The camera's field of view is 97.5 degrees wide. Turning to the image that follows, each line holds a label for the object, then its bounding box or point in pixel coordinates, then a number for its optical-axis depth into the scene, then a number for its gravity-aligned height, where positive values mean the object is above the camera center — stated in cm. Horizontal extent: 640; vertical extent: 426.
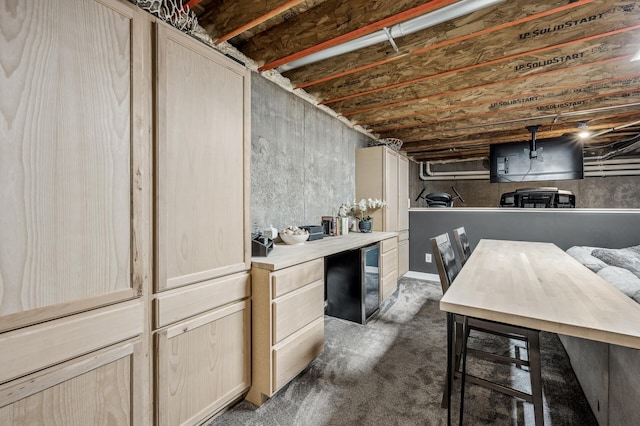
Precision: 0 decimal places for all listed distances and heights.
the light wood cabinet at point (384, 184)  393 +40
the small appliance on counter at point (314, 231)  271 -19
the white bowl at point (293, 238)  244 -23
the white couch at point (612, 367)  115 -79
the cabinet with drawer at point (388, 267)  321 -67
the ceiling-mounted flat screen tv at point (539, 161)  488 +91
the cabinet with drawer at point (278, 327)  167 -72
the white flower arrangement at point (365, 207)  370 +7
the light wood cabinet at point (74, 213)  88 +0
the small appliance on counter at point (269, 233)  227 -17
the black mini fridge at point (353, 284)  278 -76
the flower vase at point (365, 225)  352 -17
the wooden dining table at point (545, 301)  99 -39
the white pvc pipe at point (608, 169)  618 +97
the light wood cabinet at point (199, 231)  128 -10
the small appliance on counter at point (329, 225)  317 -15
